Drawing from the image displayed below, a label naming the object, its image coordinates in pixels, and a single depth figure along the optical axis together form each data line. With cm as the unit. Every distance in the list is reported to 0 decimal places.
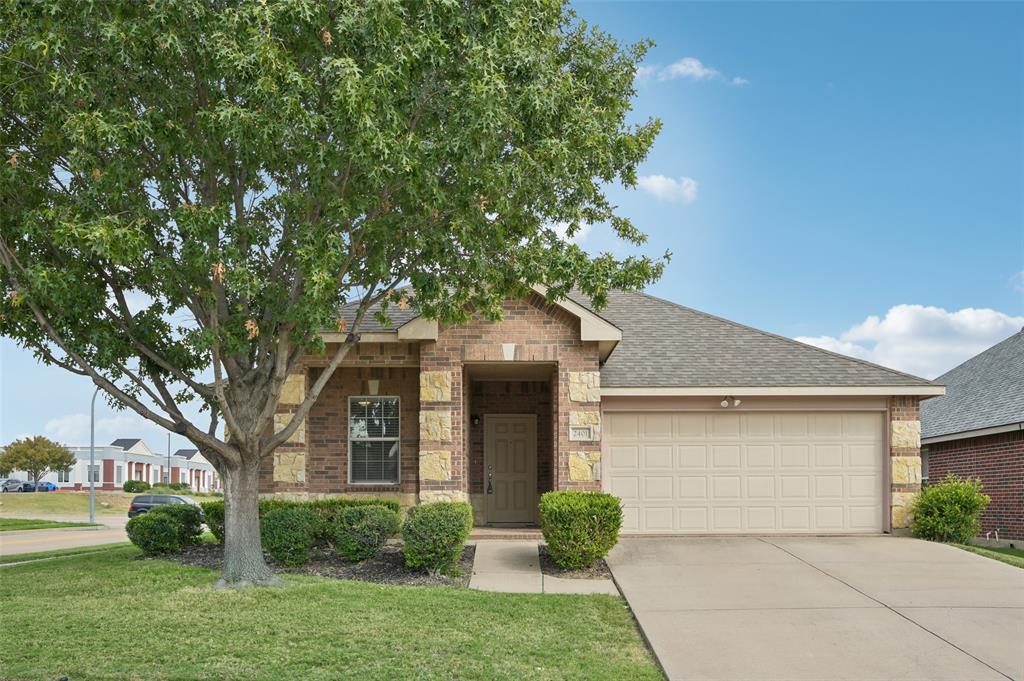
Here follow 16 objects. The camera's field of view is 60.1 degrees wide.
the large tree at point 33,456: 5728
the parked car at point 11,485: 6656
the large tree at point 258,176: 1012
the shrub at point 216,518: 1525
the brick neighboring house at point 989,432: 1975
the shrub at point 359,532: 1325
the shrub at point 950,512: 1574
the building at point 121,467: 7831
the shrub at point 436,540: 1241
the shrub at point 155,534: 1388
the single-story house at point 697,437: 1623
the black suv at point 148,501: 3543
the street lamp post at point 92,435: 3775
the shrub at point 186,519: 1436
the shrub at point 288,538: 1320
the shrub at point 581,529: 1277
